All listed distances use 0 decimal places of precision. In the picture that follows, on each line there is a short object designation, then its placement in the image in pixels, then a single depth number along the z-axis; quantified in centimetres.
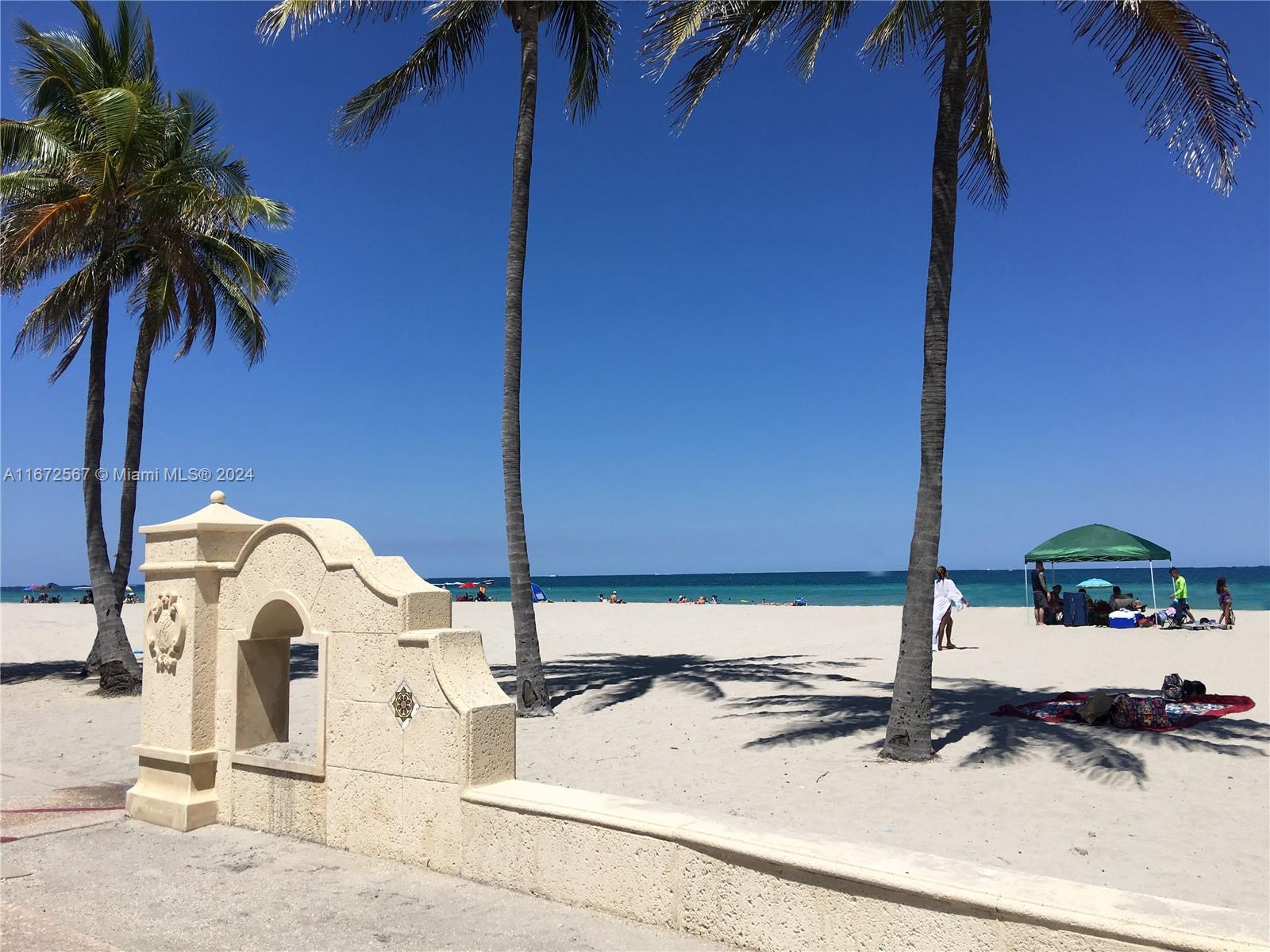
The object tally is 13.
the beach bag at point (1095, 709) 1017
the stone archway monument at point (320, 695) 543
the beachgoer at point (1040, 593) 2708
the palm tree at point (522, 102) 1216
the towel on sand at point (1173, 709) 1056
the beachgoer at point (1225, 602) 2466
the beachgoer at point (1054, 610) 2678
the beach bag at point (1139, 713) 994
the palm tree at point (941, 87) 849
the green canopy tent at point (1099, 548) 2428
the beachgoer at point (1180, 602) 2495
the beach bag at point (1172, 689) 1192
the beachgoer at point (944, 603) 1872
